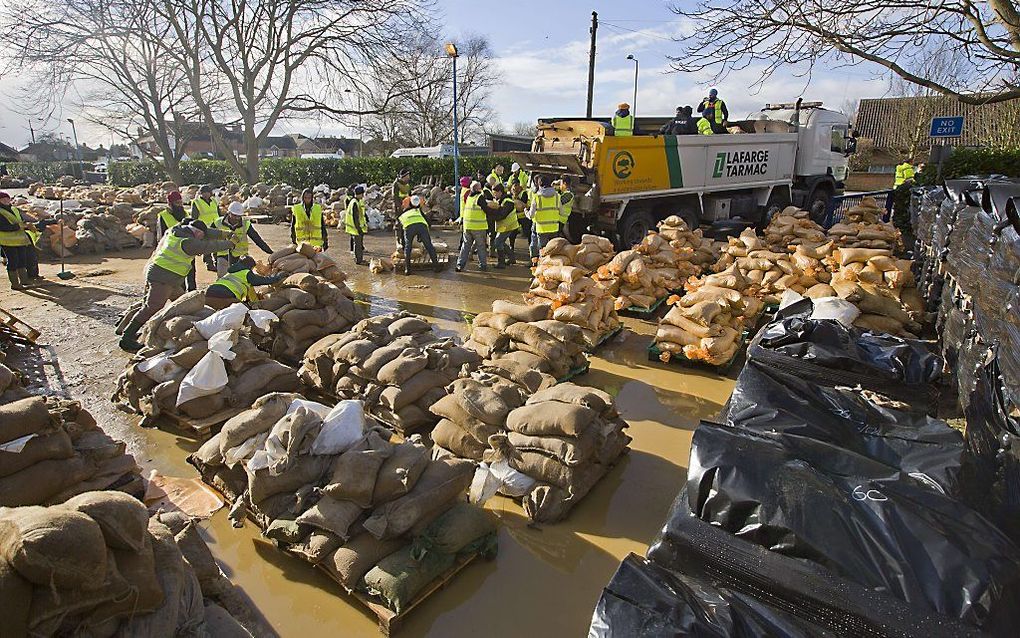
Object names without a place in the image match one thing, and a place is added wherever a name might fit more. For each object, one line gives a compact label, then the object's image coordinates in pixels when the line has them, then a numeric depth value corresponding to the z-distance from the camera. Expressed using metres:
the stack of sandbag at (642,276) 7.23
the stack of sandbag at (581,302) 6.08
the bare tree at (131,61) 20.39
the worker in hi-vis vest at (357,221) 10.31
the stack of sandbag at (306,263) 7.09
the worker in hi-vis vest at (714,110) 11.13
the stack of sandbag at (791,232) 8.32
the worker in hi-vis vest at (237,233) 7.38
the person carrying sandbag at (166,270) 6.14
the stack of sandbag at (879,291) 5.41
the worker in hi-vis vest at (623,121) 10.12
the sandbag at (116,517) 1.83
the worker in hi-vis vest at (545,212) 8.88
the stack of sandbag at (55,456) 2.96
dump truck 9.61
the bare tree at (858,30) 9.58
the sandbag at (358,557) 2.77
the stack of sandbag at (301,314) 5.60
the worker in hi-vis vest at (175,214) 7.60
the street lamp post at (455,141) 13.37
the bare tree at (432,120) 34.93
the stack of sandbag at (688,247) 7.97
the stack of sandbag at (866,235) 7.46
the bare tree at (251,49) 21.94
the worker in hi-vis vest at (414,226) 9.45
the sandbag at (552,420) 3.40
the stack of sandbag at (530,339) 5.04
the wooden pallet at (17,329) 6.35
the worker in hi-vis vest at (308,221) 9.23
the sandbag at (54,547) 1.60
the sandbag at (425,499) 2.86
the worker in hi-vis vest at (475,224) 9.55
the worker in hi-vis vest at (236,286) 5.66
